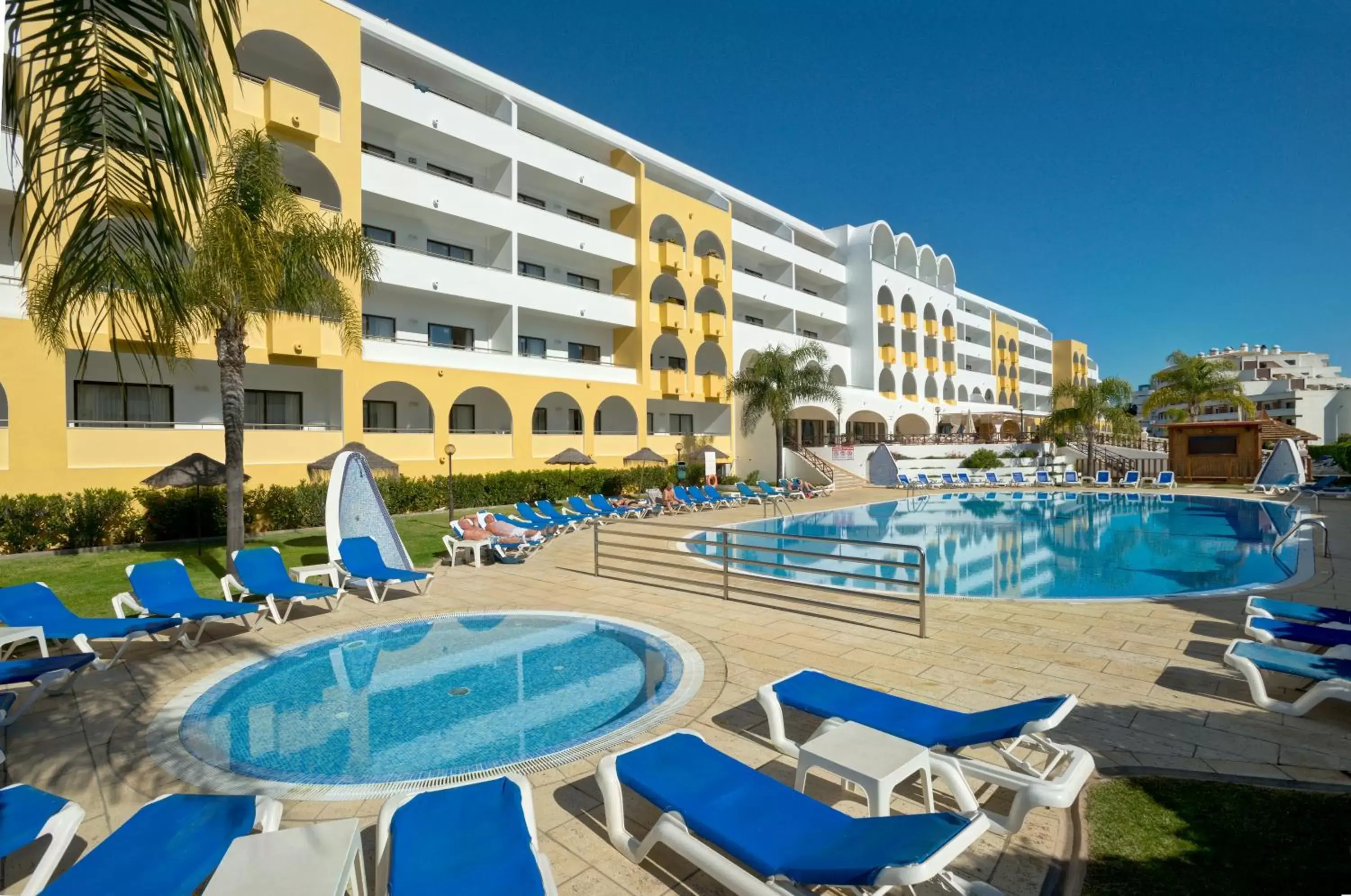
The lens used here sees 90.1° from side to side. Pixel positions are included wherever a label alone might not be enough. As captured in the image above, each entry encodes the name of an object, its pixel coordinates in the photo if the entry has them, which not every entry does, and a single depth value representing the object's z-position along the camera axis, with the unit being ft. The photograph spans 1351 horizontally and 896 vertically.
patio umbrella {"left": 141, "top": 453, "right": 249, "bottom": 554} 46.06
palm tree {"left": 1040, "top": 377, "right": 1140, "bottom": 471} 125.08
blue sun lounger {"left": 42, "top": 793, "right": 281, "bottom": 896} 8.75
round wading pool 15.99
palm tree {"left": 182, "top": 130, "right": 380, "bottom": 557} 33.63
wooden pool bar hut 98.89
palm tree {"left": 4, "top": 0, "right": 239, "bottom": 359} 8.74
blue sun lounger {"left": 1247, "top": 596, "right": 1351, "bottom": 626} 22.27
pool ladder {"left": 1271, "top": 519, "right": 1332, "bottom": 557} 42.18
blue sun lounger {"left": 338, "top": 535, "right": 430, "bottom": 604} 31.17
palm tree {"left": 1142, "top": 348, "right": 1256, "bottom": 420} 138.82
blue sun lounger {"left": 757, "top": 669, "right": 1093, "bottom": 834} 10.64
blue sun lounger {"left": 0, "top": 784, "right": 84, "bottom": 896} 9.73
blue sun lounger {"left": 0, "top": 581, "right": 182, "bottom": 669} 21.59
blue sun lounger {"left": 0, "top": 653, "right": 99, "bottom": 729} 17.26
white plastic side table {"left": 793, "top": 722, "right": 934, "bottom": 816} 11.00
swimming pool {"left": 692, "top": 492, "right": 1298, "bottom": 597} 39.65
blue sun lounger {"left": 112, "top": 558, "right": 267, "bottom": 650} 24.43
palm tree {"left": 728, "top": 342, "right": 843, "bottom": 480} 99.14
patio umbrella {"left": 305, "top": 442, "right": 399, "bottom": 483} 52.34
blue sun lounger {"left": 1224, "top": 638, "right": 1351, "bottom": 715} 16.10
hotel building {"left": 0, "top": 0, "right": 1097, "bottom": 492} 56.59
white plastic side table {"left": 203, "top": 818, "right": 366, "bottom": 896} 8.50
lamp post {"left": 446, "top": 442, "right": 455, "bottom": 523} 58.54
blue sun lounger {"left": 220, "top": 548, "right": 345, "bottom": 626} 27.63
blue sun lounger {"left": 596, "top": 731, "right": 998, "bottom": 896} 8.47
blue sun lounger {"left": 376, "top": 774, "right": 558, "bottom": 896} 8.83
